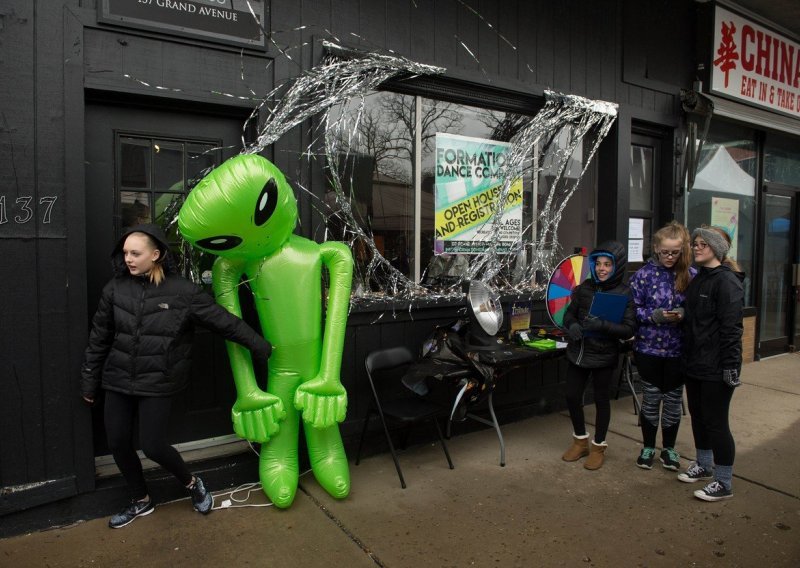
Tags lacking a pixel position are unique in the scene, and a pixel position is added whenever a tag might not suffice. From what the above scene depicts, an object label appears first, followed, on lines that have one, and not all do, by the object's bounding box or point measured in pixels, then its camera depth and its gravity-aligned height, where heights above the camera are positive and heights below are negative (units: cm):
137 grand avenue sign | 319 +137
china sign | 620 +221
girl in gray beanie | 337 -53
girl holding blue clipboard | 385 -51
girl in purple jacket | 375 -47
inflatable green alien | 302 -40
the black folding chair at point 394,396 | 375 -106
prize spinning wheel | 465 -26
